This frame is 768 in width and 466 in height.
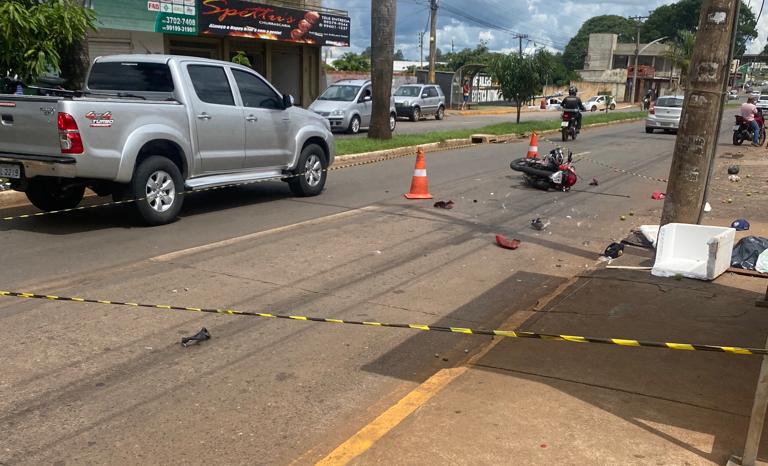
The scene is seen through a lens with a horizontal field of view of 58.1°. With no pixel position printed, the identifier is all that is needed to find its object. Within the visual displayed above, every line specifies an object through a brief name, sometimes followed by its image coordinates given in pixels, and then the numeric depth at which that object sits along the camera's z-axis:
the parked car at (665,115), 27.49
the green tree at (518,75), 27.67
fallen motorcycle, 12.43
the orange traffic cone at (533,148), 15.48
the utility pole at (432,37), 45.08
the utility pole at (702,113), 6.62
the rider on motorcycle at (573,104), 22.91
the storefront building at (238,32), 23.06
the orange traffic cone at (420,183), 11.20
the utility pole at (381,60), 18.97
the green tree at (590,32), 128.88
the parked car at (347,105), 23.78
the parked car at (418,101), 33.00
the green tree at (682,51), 58.53
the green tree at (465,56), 83.00
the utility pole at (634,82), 76.70
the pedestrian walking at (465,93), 51.22
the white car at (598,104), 60.25
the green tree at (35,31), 9.56
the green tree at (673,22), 121.28
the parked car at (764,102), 52.64
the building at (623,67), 85.12
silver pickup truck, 7.66
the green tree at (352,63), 48.44
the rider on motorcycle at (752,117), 22.69
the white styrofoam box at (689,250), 6.60
